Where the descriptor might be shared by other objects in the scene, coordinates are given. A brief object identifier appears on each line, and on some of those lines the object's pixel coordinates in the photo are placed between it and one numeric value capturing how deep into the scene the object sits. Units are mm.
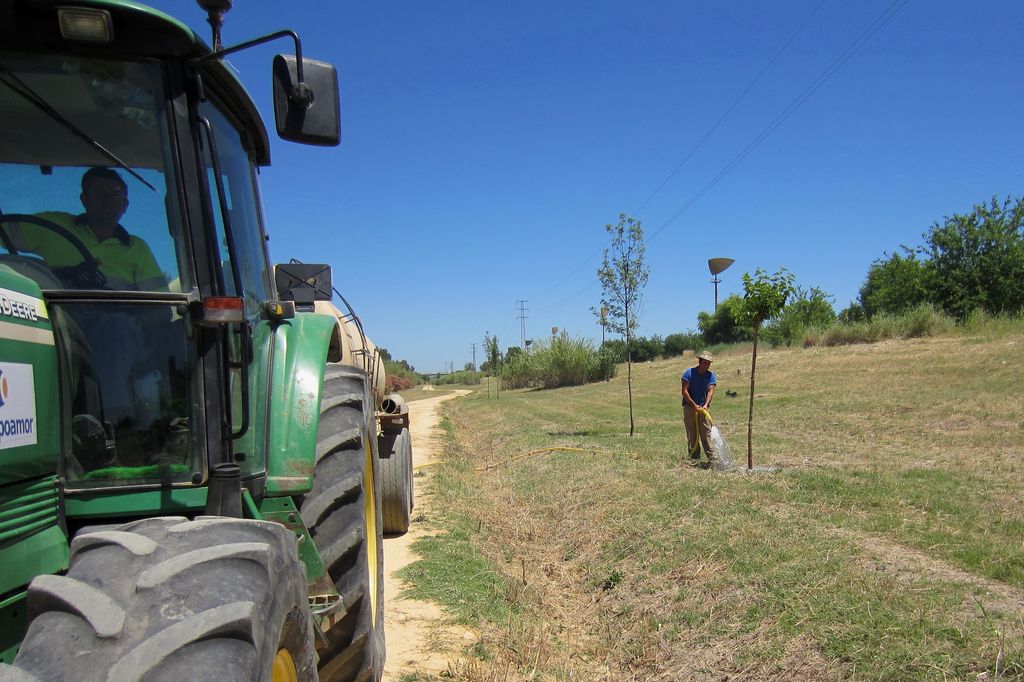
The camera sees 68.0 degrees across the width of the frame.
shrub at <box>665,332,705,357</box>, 69000
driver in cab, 2570
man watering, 10500
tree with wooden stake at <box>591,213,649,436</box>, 16141
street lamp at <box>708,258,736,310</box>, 16720
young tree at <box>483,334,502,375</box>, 49338
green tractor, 1884
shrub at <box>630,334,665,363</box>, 68125
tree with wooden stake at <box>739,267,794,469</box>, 9617
